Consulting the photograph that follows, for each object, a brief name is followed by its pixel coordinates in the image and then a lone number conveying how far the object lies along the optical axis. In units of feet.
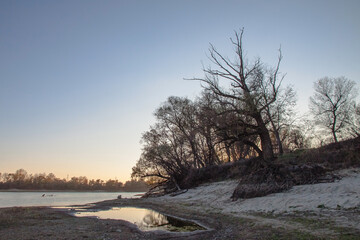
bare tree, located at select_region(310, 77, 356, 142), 138.21
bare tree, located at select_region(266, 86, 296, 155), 81.05
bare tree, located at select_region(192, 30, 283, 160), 71.10
